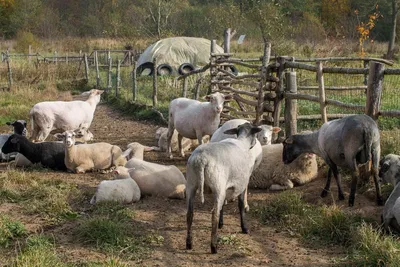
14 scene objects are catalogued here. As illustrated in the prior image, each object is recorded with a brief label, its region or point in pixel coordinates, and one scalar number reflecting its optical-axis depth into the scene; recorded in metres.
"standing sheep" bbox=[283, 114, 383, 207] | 12.33
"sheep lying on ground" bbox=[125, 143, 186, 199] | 13.96
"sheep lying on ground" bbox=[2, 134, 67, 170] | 17.68
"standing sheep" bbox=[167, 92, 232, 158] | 18.45
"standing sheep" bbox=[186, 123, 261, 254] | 10.32
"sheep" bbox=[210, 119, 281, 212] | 15.23
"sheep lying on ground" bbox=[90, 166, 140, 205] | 13.16
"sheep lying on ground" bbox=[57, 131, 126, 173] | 17.05
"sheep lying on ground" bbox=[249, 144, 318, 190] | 15.08
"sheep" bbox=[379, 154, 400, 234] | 10.52
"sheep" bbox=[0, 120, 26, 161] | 19.53
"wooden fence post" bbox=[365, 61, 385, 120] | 13.97
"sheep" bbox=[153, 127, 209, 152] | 20.75
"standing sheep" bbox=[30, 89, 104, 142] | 20.10
